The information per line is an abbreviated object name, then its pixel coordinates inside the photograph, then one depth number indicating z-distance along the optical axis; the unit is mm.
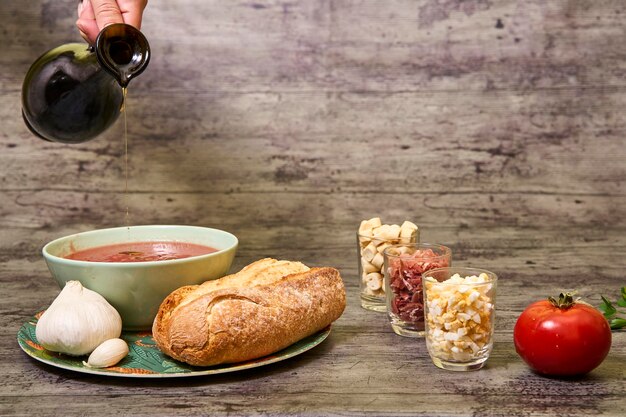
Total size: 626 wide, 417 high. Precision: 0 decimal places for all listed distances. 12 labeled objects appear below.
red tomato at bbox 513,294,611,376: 978
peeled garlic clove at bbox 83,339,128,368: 991
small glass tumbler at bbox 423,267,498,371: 993
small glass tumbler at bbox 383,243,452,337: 1084
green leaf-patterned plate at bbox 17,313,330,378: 981
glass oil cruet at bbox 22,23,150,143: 1149
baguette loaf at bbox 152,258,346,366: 981
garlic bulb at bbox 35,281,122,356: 1003
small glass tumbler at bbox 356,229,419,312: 1169
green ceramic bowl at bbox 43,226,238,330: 1048
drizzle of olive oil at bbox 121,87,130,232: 1118
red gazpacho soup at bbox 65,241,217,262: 1102
